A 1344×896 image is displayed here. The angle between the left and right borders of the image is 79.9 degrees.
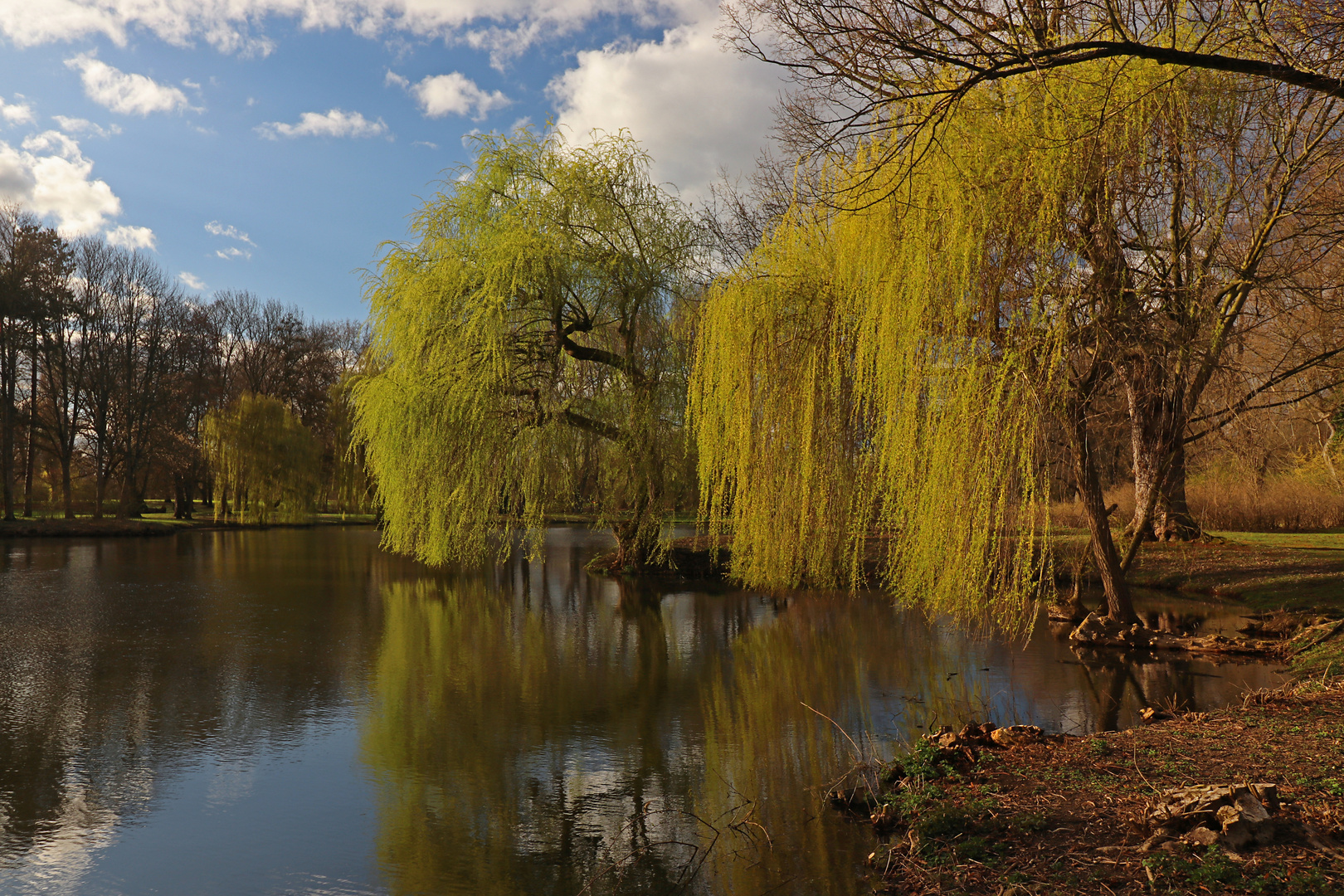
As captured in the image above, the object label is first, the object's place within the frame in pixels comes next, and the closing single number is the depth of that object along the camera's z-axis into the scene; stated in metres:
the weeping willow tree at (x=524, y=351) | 14.02
